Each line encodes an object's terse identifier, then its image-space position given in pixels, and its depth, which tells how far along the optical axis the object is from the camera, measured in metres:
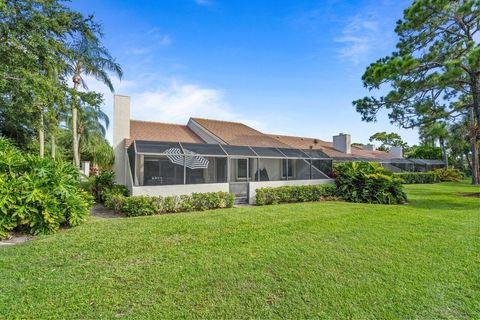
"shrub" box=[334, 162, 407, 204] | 15.32
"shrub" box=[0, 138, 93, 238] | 7.47
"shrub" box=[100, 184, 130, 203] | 12.77
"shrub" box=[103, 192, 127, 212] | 11.25
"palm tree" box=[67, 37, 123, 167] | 18.80
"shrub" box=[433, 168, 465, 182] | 34.35
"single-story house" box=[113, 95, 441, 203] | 13.27
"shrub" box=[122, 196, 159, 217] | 10.98
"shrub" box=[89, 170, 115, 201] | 15.11
